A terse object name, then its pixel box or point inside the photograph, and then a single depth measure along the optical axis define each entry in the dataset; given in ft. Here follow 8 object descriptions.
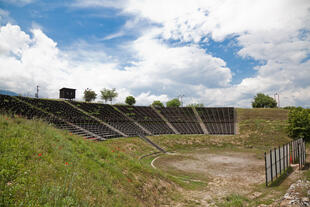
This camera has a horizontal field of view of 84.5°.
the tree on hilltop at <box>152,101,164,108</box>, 455.63
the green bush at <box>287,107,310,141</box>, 133.90
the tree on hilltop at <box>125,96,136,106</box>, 401.49
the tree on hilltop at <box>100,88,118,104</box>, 392.27
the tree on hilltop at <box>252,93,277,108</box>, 359.25
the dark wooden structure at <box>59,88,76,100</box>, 243.21
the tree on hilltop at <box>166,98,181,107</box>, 465.31
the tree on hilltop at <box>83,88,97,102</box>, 351.25
